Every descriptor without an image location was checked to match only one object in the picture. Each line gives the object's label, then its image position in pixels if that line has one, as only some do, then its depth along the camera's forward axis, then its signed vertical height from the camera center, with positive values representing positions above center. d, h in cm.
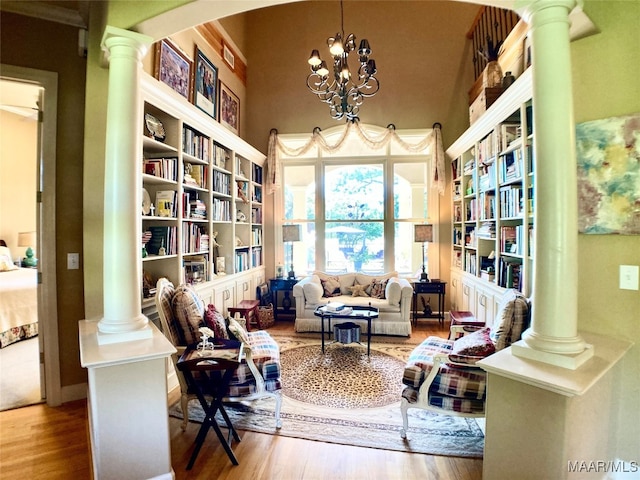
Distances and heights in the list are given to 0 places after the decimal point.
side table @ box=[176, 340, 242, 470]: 198 -92
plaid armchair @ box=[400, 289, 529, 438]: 212 -90
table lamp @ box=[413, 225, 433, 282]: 509 +6
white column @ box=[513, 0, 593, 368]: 152 +20
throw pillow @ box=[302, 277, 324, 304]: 466 -76
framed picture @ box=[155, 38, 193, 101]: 317 +175
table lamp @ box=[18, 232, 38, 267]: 621 -5
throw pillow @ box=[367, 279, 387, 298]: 489 -75
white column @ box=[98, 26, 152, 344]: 188 +24
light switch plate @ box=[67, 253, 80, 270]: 272 -18
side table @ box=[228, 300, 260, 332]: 412 -89
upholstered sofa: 448 -85
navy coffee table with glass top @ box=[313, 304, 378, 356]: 380 -89
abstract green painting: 165 +31
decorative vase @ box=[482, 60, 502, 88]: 380 +185
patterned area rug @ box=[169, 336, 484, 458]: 223 -134
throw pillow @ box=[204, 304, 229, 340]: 255 -66
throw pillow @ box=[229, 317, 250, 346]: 257 -72
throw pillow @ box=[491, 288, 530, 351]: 212 -55
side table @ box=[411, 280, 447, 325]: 509 -82
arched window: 560 +68
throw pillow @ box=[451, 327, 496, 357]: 219 -75
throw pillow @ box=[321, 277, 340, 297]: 503 -74
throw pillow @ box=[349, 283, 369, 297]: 497 -79
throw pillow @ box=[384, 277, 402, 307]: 448 -76
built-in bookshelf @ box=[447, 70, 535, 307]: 281 +46
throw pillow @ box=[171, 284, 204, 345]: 243 -58
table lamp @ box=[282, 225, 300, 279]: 538 +8
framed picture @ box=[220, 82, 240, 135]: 482 +196
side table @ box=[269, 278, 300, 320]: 538 -82
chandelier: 294 +161
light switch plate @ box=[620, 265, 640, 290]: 165 -20
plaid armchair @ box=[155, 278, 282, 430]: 233 -78
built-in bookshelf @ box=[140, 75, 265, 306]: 302 +50
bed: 399 -87
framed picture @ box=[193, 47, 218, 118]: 397 +193
